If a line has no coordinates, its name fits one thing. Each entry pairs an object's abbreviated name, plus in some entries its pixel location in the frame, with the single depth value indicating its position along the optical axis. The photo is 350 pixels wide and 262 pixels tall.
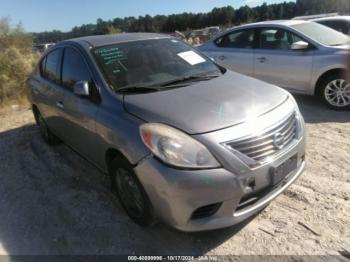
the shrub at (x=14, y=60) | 9.01
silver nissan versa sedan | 2.53
